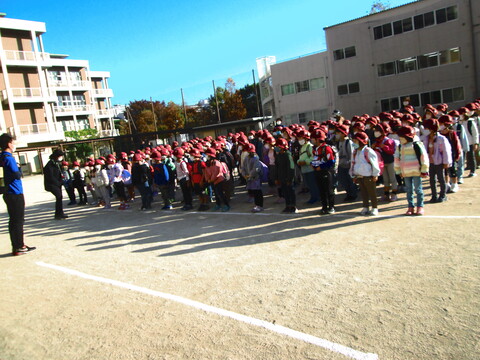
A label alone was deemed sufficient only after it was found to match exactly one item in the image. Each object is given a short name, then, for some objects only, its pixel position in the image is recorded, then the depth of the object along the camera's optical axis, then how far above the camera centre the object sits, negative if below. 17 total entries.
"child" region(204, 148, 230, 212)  10.01 -0.58
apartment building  41.66 +10.63
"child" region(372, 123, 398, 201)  8.38 -0.61
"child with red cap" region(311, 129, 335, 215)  7.84 -0.72
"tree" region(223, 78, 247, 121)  59.53 +7.52
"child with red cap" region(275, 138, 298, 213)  8.59 -0.67
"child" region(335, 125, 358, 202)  8.95 -0.59
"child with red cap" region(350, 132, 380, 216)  7.26 -0.72
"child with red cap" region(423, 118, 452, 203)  7.41 -0.62
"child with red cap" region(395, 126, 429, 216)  6.76 -0.67
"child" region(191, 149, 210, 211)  10.57 -0.59
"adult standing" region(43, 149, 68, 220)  11.73 -0.05
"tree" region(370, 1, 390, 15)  53.02 +18.56
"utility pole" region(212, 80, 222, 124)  56.08 +8.84
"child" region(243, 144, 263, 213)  9.54 -0.68
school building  26.39 +5.84
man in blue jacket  7.48 -0.20
